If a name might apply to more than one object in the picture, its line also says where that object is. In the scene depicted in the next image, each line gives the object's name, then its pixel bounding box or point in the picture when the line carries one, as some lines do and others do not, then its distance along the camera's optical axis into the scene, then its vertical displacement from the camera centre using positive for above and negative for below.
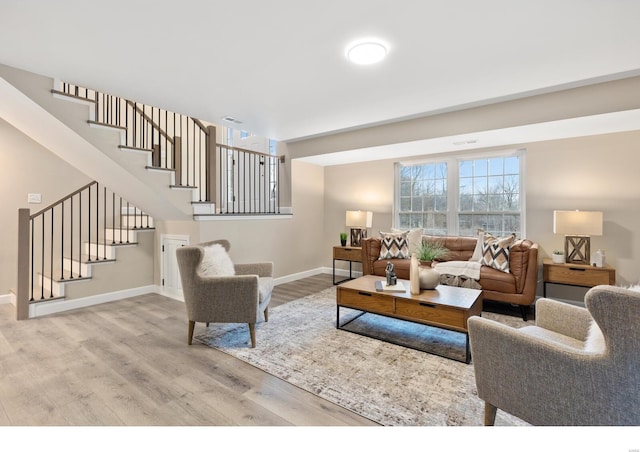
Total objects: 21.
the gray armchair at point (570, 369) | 1.12 -0.62
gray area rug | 1.79 -1.08
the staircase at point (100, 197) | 3.12 +0.42
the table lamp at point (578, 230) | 3.37 -0.03
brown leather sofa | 3.40 -0.60
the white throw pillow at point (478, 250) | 3.99 -0.31
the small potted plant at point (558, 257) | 3.62 -0.36
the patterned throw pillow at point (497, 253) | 3.62 -0.32
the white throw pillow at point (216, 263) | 2.74 -0.36
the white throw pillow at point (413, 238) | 4.52 -0.18
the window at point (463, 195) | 4.37 +0.51
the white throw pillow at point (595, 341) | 1.26 -0.50
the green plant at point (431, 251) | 3.65 -0.32
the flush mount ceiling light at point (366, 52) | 2.27 +1.37
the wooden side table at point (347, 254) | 4.97 -0.47
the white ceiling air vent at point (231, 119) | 4.00 +1.45
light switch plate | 4.09 +0.36
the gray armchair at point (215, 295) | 2.63 -0.61
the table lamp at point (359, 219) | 5.08 +0.12
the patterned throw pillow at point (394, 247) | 4.42 -0.31
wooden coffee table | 2.44 -0.69
